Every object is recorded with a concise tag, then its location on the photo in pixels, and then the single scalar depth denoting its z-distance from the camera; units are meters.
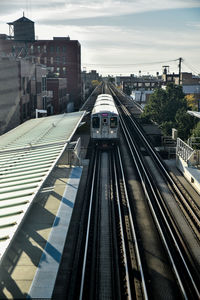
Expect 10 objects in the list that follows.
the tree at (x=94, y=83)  189.48
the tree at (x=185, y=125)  30.11
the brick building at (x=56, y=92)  50.80
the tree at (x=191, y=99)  68.16
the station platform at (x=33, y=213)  8.26
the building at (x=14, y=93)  32.38
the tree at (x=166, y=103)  38.53
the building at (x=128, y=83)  107.99
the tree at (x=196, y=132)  24.39
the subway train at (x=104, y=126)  27.84
